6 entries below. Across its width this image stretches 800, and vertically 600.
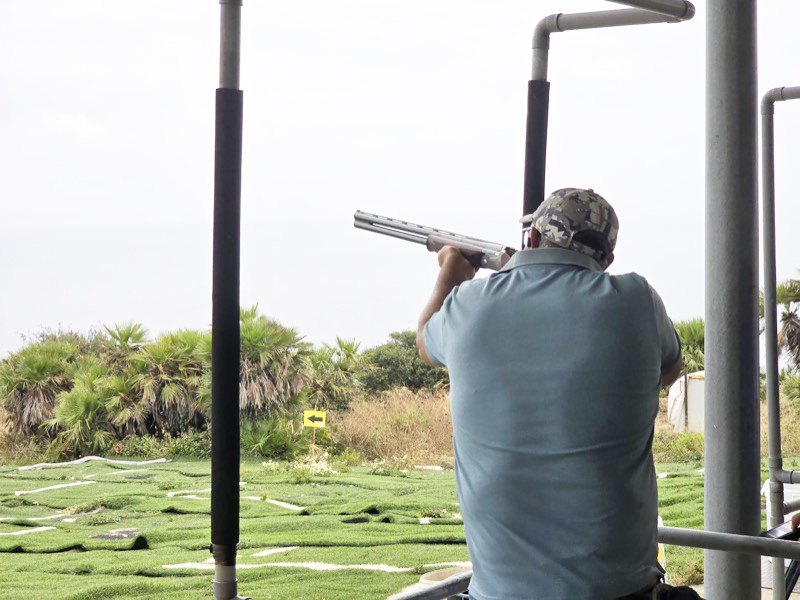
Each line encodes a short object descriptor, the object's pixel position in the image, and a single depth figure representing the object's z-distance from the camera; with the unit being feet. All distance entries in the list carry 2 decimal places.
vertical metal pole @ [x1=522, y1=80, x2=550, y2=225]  26.56
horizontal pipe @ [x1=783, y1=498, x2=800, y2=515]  30.47
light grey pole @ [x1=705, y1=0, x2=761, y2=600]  26.01
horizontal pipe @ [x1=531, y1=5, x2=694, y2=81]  26.79
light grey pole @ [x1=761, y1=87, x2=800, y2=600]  32.20
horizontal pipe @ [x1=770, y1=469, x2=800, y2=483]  32.00
